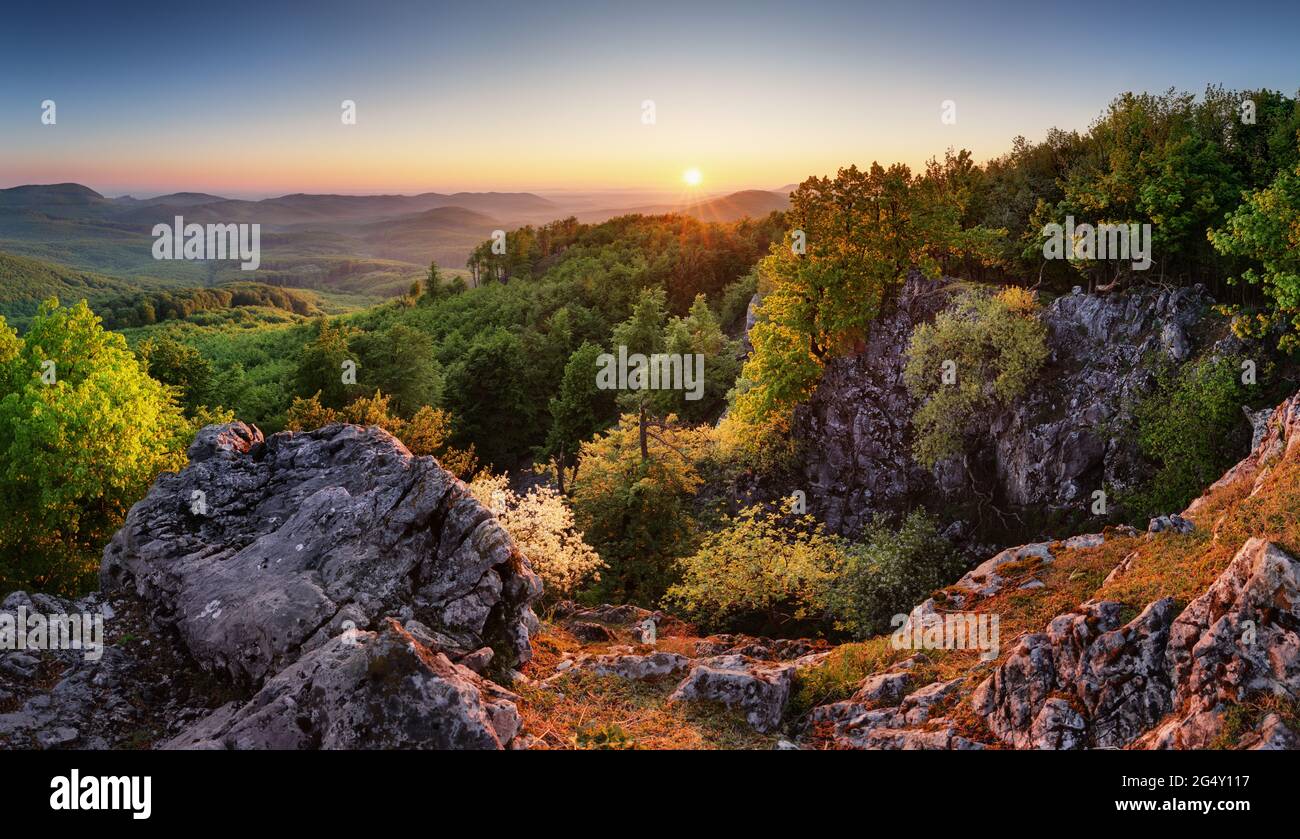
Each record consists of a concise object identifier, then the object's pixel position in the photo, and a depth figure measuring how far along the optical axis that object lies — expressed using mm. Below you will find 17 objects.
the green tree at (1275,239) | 24906
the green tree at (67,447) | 30516
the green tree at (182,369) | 63844
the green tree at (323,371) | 62750
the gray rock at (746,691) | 15945
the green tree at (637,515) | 39594
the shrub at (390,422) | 39500
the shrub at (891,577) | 28562
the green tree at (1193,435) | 26672
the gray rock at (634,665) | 18047
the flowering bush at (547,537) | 31266
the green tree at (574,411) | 71688
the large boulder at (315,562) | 15594
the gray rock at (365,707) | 11406
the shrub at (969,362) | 33281
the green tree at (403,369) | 70250
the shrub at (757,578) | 31781
